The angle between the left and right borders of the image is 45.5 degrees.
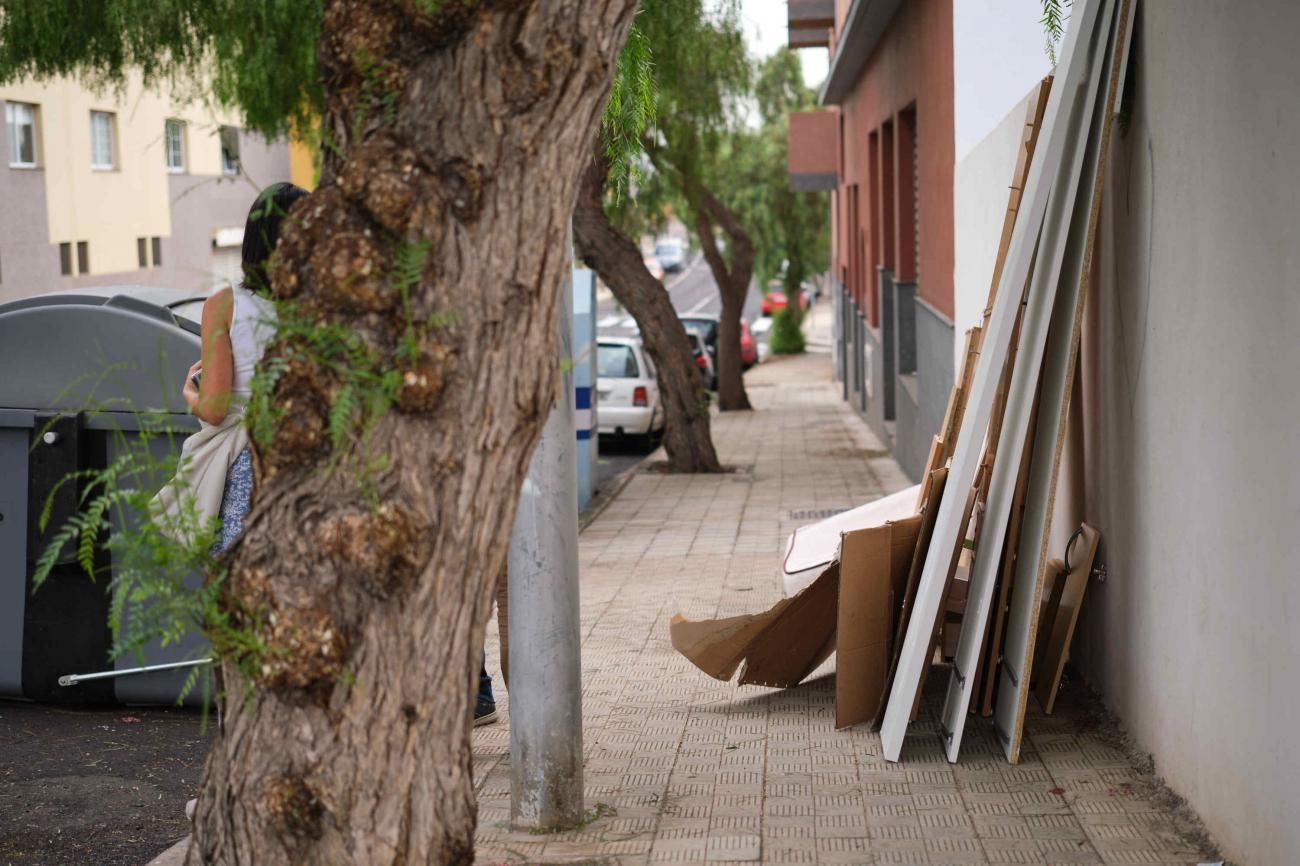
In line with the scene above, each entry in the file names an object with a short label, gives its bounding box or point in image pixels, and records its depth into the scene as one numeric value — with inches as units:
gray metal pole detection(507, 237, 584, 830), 172.9
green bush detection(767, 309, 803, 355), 1680.6
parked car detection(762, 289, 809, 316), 2092.0
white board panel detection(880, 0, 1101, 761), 192.4
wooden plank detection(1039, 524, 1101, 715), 206.7
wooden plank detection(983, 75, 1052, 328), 219.3
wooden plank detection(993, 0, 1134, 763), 186.4
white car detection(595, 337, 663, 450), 793.6
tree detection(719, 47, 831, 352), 1309.1
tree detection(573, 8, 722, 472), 542.3
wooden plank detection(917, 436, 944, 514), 220.3
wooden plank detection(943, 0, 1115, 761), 193.2
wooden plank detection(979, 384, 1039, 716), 195.6
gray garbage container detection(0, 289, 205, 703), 234.8
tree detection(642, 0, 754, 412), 549.3
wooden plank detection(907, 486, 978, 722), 195.2
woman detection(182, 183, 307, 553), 159.9
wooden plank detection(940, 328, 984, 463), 228.8
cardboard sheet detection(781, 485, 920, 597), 244.8
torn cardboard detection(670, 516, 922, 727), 204.2
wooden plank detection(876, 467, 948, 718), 203.6
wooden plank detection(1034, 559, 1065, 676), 213.2
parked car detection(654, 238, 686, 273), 3321.9
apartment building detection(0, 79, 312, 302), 960.3
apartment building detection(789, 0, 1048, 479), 390.0
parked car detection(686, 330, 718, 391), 1123.2
